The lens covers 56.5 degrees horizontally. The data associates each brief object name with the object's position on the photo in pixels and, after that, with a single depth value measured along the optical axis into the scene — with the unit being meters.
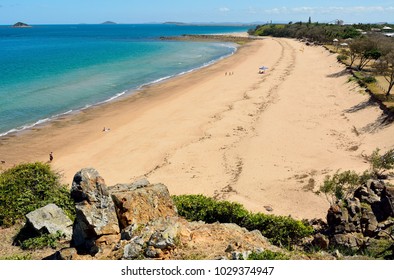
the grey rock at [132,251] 8.62
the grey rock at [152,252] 8.52
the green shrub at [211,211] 12.98
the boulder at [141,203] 10.12
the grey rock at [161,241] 8.65
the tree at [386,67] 32.10
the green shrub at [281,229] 12.25
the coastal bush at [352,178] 16.44
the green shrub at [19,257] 10.37
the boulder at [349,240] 11.46
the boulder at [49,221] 12.23
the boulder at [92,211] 9.32
